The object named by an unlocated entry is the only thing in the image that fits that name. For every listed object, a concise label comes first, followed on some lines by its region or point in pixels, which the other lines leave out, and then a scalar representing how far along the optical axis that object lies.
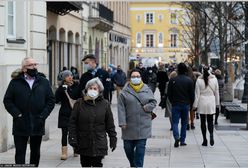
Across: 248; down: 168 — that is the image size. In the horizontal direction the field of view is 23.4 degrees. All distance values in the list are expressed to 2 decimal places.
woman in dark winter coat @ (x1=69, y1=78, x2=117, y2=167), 7.64
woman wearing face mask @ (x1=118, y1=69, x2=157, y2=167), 9.16
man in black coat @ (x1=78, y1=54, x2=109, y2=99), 10.98
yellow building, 104.88
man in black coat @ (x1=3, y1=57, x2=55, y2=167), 8.67
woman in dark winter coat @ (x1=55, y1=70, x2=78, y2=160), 11.42
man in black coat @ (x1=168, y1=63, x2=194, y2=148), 13.34
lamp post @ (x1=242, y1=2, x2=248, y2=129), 20.35
